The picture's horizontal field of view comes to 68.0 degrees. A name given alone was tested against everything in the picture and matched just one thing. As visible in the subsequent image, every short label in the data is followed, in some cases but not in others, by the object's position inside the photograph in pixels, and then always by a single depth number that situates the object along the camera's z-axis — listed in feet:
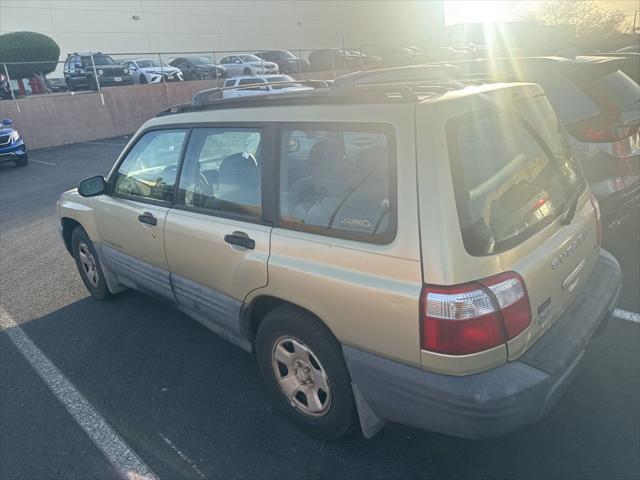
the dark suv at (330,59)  99.27
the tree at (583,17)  121.49
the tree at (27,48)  71.61
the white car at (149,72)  73.41
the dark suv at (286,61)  97.66
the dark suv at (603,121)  13.39
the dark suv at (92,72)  63.26
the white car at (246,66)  87.35
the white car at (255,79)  61.00
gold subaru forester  6.23
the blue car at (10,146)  40.29
